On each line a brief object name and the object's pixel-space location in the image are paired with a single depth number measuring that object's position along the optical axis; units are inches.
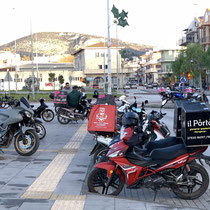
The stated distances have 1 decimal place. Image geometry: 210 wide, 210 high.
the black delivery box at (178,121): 300.5
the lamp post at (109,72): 1048.8
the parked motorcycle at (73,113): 735.1
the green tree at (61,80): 3527.6
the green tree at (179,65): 2739.4
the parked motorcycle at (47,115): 779.4
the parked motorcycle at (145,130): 346.2
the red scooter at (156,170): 266.4
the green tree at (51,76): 3769.7
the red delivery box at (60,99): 762.8
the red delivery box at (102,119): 379.9
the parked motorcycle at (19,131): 413.7
